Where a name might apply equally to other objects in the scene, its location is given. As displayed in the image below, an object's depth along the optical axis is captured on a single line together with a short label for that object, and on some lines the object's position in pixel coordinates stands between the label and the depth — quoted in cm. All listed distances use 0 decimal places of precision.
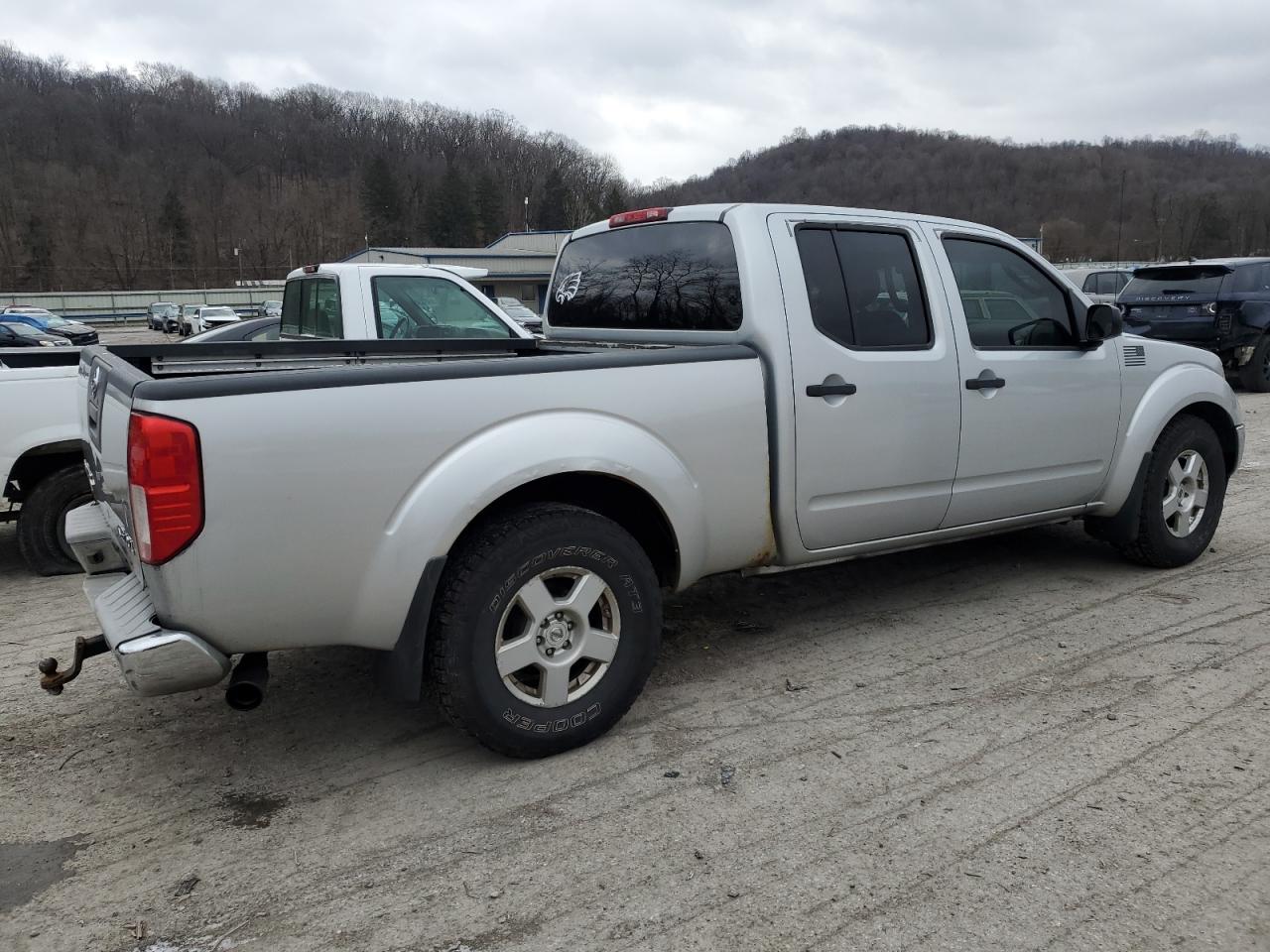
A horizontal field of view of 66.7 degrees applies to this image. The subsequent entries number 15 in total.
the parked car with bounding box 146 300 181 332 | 5444
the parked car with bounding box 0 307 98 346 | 3656
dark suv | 1343
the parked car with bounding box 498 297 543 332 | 2753
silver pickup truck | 277
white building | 6191
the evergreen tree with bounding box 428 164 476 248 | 10750
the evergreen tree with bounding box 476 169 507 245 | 11112
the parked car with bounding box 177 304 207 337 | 5024
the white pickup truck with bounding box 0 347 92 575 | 537
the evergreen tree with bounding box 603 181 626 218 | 10475
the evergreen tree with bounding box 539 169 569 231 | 11581
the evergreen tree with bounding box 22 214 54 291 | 9675
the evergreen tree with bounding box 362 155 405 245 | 11044
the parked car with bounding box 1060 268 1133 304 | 2128
